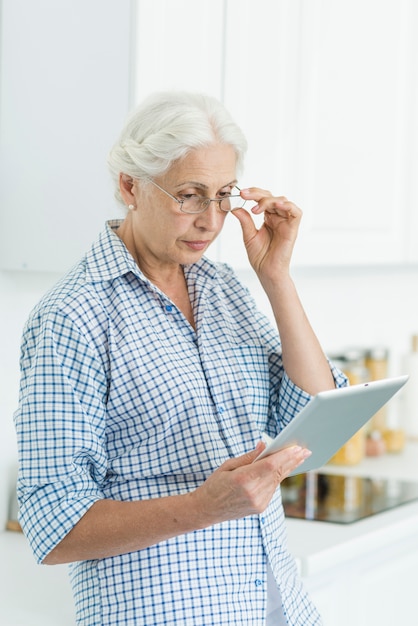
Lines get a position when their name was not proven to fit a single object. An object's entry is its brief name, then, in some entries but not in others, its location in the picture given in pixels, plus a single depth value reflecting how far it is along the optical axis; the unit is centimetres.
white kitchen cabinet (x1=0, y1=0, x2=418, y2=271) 237
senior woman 198
